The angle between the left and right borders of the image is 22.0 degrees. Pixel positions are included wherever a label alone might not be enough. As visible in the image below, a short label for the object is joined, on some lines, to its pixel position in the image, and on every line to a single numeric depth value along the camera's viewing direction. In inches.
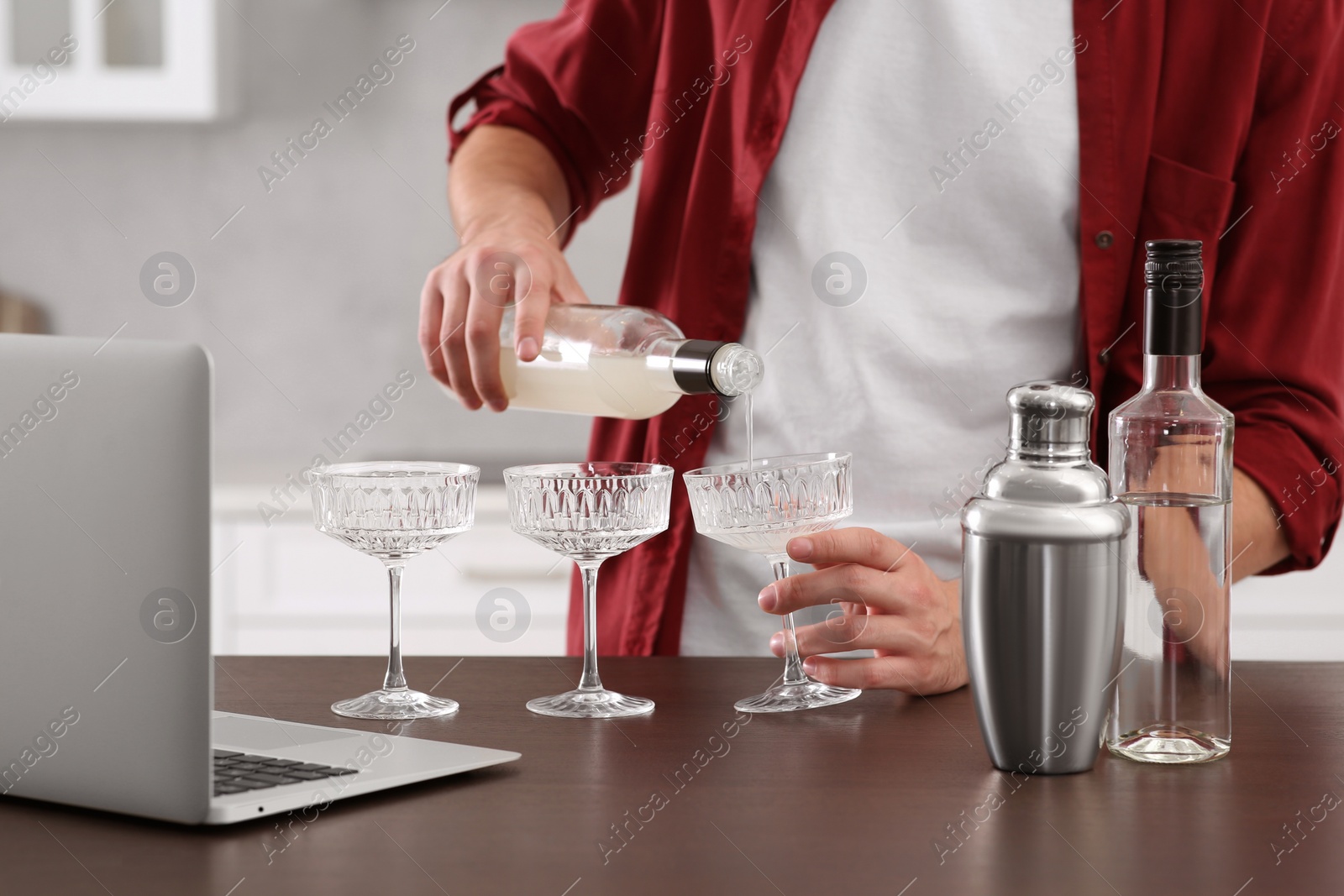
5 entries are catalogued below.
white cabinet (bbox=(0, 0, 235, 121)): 174.1
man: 85.1
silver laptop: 61.8
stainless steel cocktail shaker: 65.4
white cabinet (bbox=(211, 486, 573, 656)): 161.9
